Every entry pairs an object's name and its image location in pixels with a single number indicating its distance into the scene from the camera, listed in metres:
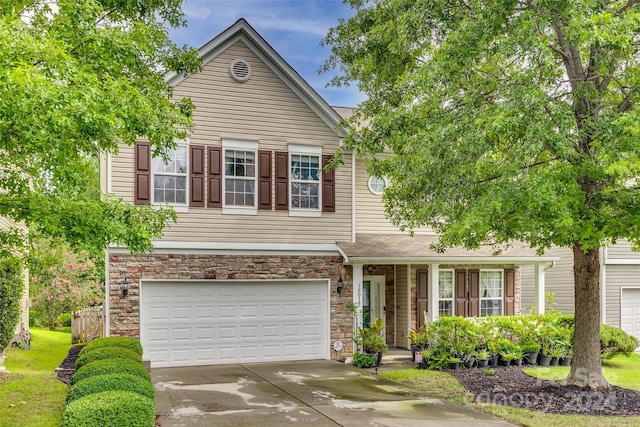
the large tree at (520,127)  8.49
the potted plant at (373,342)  14.82
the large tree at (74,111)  6.12
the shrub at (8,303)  12.89
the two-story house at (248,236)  14.28
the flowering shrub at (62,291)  23.39
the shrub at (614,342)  15.12
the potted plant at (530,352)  14.79
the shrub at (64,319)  24.77
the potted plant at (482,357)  14.10
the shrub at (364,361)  14.51
